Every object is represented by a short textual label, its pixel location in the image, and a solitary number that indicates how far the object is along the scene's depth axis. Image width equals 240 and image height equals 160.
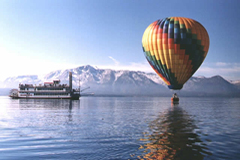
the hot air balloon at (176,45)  71.19
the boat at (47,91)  158.25
